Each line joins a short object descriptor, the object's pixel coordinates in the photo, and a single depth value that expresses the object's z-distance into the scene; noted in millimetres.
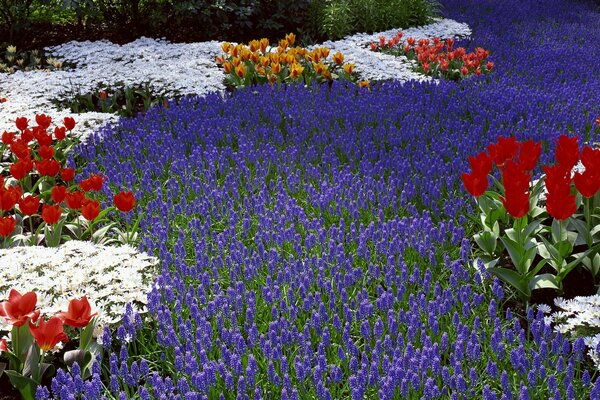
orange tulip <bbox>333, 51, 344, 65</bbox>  7848
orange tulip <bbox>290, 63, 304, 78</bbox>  7350
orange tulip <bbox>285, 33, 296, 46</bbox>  8633
